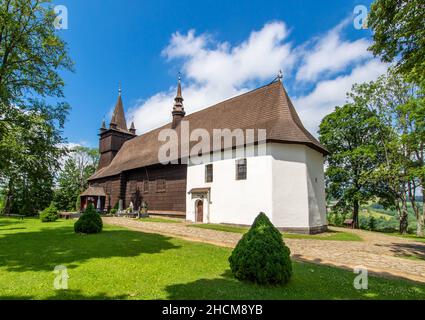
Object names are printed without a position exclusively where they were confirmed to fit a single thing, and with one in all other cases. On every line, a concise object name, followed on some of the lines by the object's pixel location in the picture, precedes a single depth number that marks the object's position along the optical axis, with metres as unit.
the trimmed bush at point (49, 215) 18.74
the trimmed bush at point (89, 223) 12.63
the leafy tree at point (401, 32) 8.66
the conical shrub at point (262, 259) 5.44
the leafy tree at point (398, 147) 22.52
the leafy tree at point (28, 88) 11.55
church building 17.14
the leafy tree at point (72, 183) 43.22
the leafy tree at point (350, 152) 27.98
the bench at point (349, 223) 30.71
